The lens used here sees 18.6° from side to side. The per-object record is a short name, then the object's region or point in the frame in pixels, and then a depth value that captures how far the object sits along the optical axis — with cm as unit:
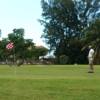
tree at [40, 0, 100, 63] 6416
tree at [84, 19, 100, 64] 5755
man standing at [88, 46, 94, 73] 2125
